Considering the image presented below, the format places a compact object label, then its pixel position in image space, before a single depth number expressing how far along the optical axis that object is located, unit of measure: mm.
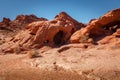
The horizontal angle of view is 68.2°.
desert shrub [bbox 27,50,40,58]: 7570
